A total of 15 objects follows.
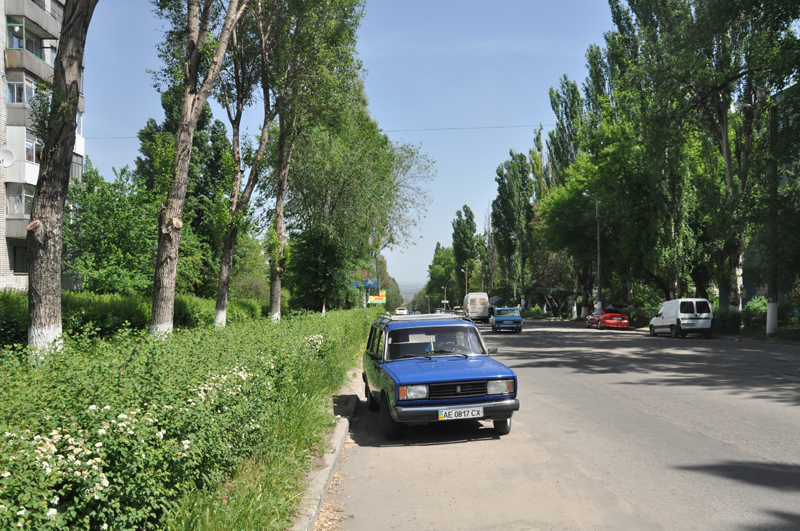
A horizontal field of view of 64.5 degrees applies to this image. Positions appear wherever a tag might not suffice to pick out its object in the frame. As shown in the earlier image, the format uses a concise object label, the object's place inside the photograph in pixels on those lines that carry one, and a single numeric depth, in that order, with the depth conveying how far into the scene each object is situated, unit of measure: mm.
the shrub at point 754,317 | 28578
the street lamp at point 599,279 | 45844
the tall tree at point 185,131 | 11805
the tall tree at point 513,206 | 71312
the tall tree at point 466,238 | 106000
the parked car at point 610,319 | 41531
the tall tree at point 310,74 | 20094
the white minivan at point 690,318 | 28719
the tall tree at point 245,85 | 18531
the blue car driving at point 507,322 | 35781
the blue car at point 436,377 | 8109
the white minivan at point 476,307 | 57938
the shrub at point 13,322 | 13438
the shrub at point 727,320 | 29594
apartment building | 29953
